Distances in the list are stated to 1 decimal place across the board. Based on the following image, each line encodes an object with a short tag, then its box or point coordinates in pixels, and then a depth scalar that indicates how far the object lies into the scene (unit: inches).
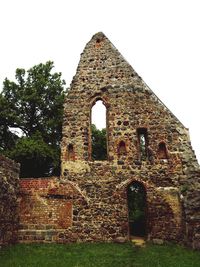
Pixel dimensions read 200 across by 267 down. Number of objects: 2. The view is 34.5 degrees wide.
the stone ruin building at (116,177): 493.0
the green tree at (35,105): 887.7
